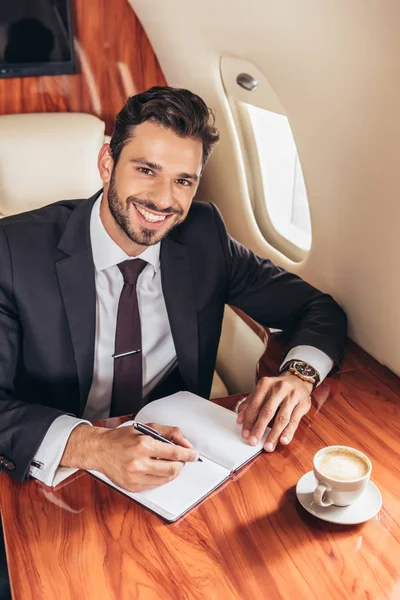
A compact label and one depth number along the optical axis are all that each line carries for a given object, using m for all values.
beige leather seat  2.64
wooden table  1.17
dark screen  2.74
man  1.79
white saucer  1.30
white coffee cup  1.30
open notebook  1.36
